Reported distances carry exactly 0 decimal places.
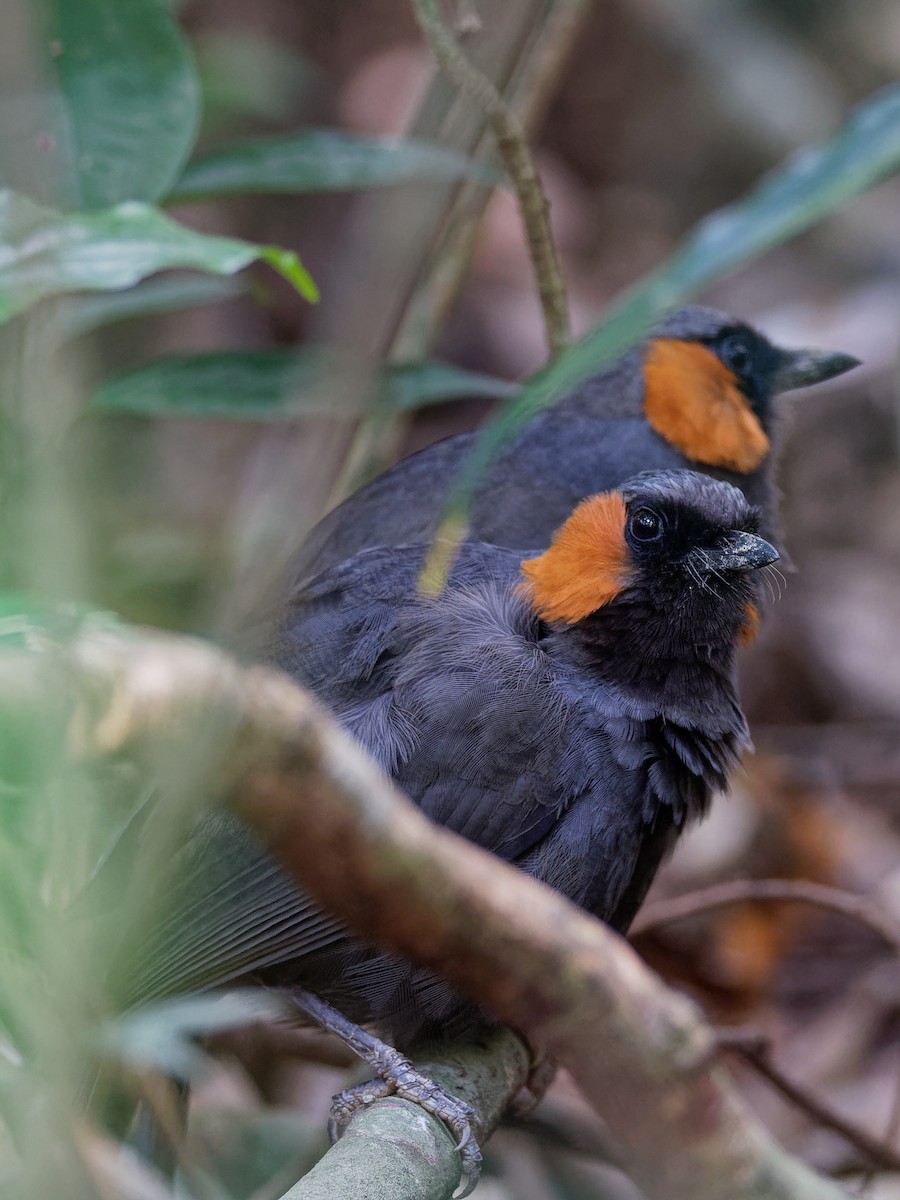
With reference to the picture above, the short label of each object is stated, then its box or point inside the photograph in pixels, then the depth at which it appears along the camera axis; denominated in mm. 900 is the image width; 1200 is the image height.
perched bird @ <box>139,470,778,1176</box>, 4695
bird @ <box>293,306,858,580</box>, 6105
